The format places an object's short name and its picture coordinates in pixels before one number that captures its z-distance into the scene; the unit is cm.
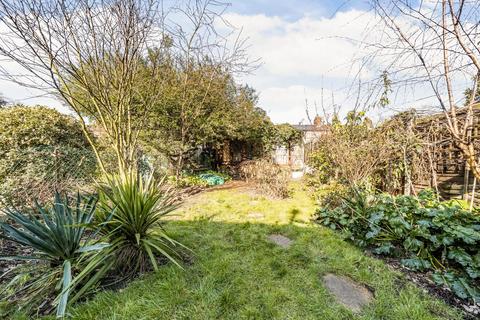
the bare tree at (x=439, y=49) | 148
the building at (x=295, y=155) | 1194
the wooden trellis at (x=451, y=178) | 430
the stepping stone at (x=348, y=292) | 196
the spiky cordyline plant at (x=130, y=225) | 227
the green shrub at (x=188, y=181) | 736
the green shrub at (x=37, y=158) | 396
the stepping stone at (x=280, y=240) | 318
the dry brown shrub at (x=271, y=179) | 602
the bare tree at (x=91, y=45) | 263
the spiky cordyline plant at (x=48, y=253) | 189
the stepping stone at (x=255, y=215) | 440
